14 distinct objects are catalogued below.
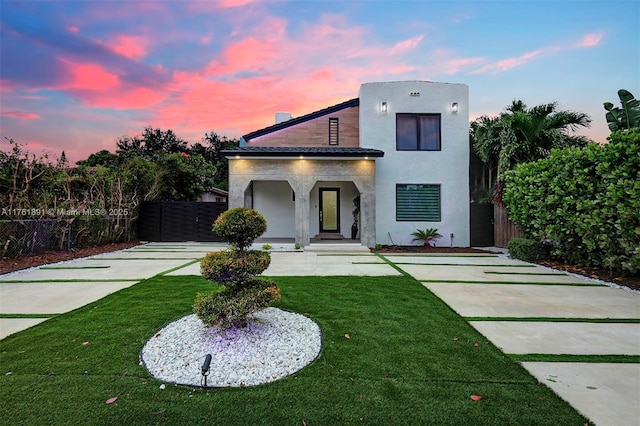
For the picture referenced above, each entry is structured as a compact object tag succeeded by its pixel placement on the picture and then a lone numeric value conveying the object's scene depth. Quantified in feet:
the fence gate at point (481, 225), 43.47
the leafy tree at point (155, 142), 95.81
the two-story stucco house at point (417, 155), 43.09
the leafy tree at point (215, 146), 110.16
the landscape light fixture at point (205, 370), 8.16
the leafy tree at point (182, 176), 55.52
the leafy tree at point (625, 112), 26.32
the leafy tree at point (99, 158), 70.02
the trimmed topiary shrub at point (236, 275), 10.65
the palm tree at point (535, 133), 36.42
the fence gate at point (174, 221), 47.96
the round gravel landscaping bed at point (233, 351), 9.08
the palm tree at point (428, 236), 42.42
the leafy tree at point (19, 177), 29.71
